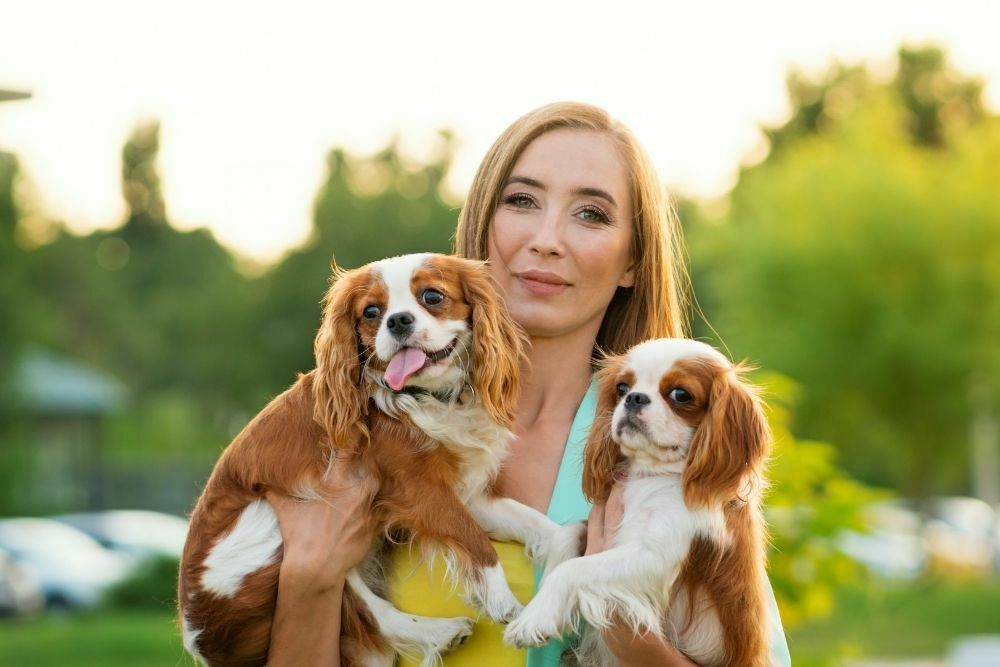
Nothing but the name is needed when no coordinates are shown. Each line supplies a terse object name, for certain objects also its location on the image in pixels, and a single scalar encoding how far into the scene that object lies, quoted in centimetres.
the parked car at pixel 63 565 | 2094
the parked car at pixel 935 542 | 2494
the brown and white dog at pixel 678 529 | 359
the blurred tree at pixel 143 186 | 5753
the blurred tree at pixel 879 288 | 2359
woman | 375
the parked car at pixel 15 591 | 1991
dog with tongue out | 380
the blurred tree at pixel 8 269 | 2697
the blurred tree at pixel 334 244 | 3650
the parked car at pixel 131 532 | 2447
